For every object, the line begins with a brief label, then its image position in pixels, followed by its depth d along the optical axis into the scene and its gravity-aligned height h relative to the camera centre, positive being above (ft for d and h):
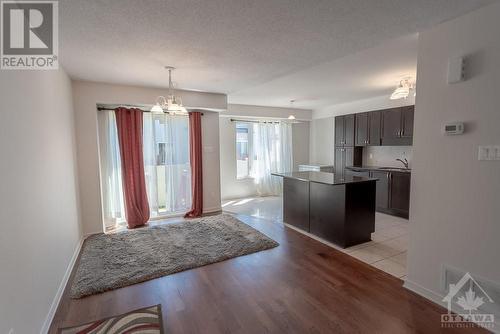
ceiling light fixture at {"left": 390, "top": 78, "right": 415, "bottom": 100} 10.71 +2.52
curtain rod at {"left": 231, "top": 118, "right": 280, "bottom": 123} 20.29 +2.54
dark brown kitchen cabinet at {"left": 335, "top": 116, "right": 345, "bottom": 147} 19.20 +1.42
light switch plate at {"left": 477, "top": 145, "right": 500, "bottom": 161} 5.66 -0.12
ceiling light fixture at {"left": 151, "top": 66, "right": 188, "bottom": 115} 10.00 +1.86
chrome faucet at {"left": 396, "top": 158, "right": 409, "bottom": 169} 16.24 -1.01
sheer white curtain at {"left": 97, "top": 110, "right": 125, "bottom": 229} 13.57 -1.01
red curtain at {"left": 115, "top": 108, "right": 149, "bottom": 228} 13.66 -0.59
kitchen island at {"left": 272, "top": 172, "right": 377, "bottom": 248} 10.51 -2.73
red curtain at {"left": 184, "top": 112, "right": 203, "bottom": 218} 15.62 -0.71
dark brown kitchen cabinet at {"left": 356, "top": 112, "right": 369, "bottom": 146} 17.33 +1.43
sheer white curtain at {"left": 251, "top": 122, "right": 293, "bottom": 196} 21.68 -0.40
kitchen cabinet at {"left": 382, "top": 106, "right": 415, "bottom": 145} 14.76 +1.43
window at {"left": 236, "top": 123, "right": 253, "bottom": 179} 21.13 +0.07
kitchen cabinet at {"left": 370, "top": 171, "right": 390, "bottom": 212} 15.62 -2.80
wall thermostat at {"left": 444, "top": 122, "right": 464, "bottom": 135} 6.20 +0.51
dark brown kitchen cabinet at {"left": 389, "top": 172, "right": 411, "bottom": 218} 14.54 -2.77
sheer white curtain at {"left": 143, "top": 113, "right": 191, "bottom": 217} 14.96 -0.82
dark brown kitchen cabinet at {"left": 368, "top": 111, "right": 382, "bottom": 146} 16.44 +1.45
